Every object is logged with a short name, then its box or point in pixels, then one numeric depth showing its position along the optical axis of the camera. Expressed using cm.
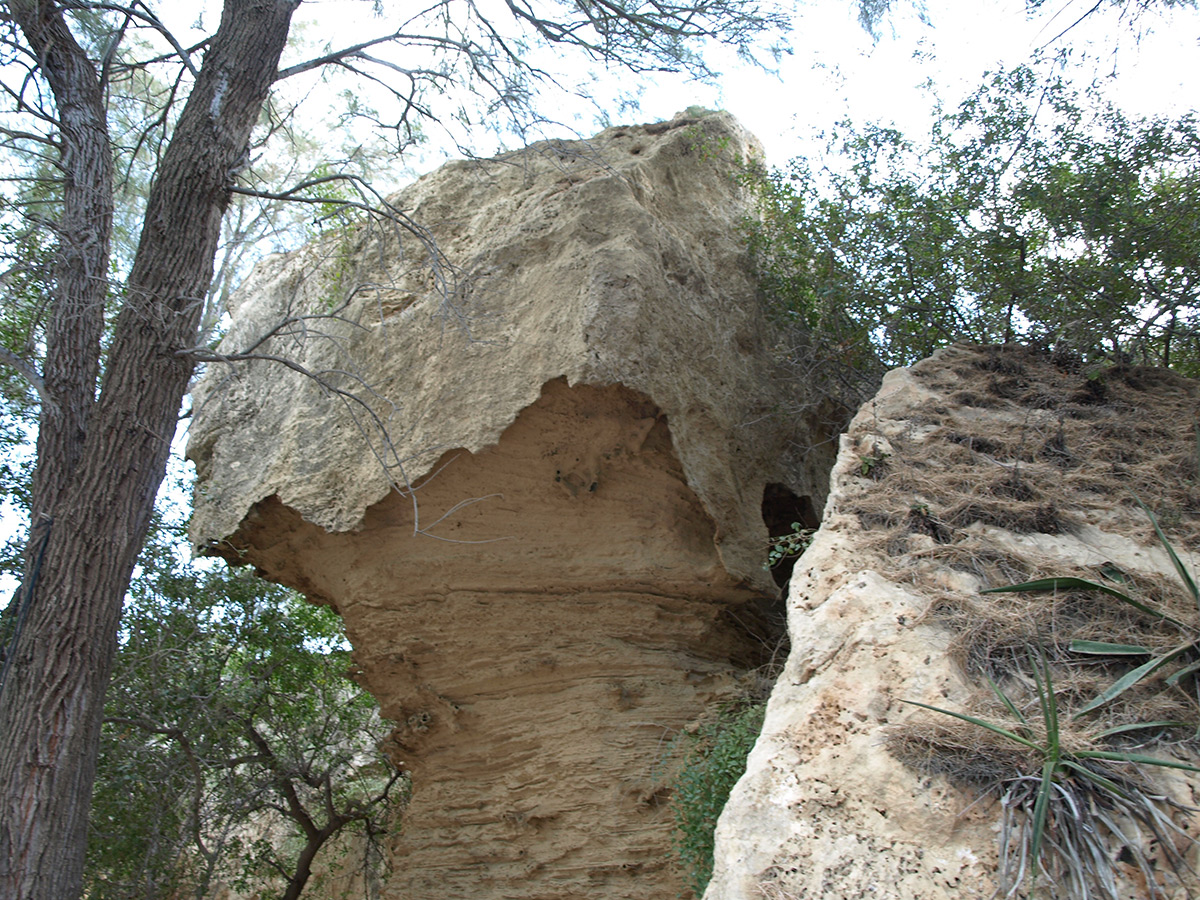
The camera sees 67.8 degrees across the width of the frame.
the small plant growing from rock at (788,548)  533
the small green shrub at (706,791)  499
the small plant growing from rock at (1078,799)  260
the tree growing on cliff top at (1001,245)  638
